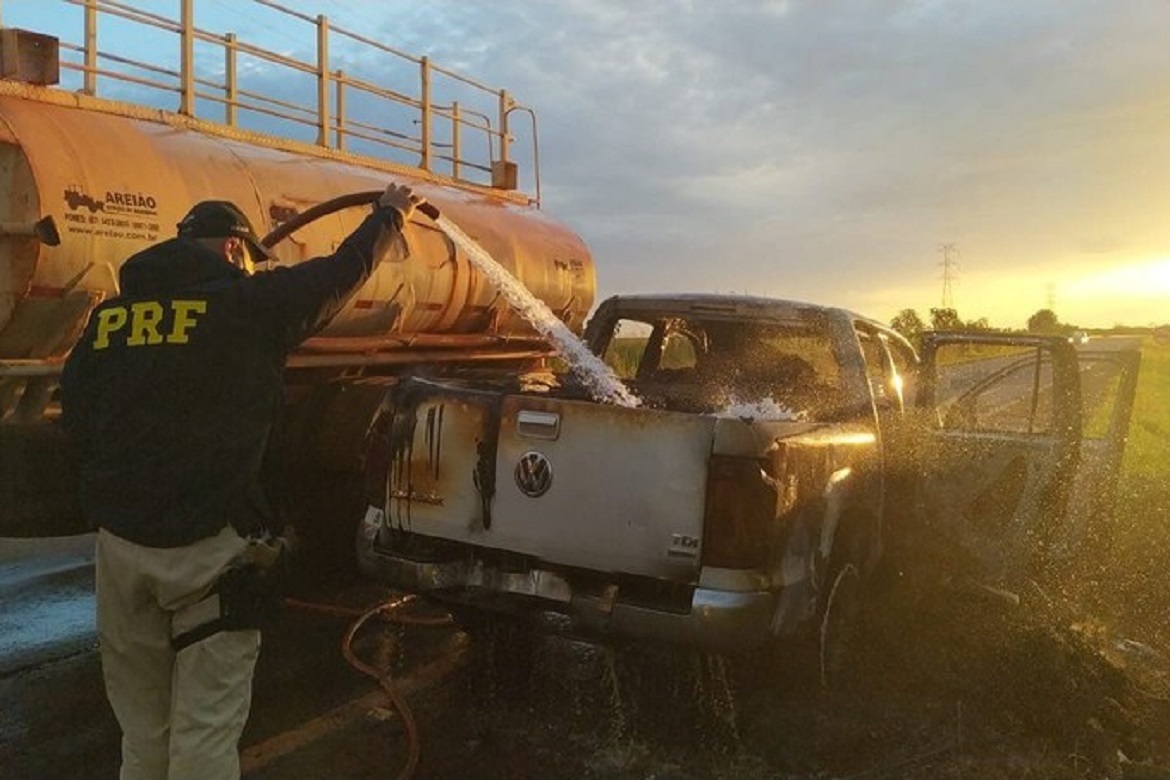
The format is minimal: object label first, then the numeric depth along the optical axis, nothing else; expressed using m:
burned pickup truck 3.92
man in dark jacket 2.71
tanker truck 5.13
